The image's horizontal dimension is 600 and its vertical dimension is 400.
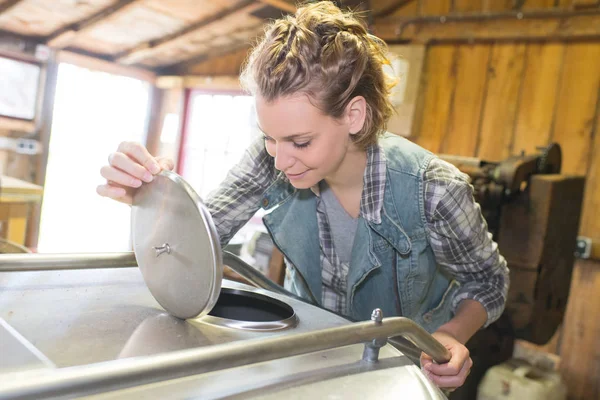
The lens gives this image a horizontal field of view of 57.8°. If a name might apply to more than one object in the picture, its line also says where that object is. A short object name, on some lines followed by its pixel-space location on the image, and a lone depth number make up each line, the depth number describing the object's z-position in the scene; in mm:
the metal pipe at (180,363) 457
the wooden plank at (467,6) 3430
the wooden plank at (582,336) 2945
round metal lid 740
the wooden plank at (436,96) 3574
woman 1030
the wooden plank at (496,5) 3312
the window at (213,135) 5027
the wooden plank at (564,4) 3068
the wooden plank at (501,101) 3303
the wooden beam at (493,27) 3027
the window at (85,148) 5441
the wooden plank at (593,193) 2955
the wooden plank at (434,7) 3594
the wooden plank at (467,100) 3441
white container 2252
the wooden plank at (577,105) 3002
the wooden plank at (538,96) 3158
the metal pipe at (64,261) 851
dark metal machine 2006
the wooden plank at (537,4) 3180
